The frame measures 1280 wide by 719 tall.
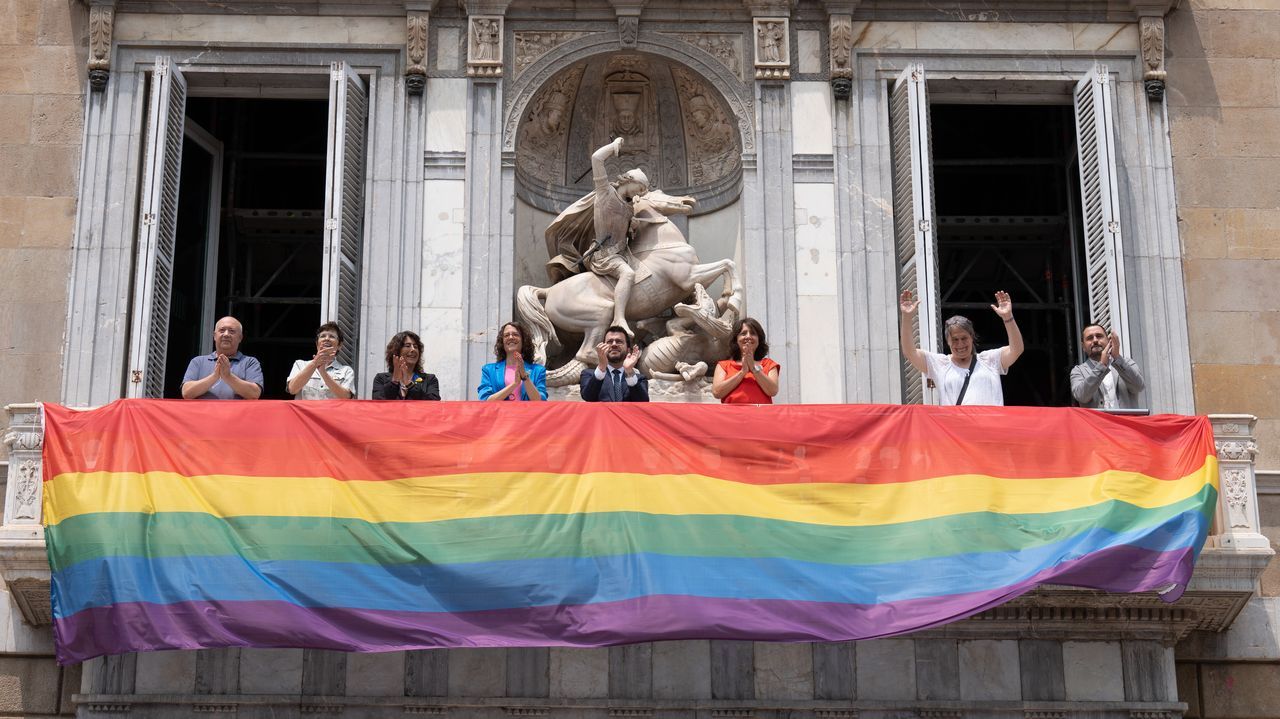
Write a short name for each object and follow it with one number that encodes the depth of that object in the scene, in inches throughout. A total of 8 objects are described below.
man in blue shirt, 628.7
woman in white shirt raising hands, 641.6
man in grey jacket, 646.5
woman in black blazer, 639.1
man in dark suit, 645.3
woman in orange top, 650.2
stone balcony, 617.9
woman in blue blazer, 644.7
